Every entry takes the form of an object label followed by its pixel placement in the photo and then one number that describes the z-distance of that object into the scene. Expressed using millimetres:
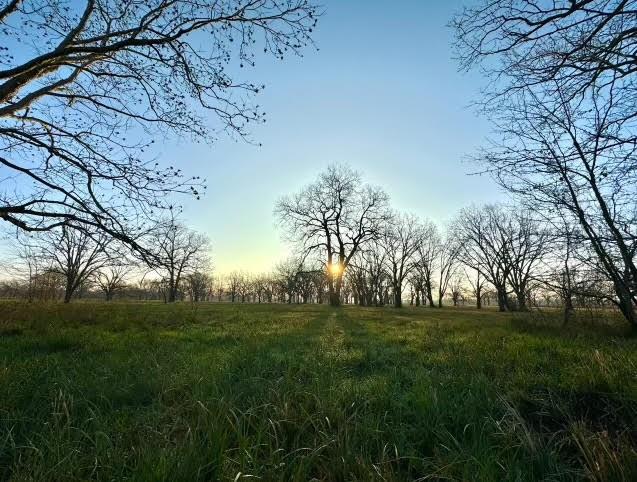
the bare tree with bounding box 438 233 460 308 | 58669
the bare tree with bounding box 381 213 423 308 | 52469
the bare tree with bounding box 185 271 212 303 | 79500
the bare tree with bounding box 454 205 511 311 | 46562
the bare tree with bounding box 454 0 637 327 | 4293
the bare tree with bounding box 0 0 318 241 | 5684
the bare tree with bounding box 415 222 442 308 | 56344
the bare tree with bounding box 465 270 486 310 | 54981
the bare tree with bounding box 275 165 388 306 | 35594
